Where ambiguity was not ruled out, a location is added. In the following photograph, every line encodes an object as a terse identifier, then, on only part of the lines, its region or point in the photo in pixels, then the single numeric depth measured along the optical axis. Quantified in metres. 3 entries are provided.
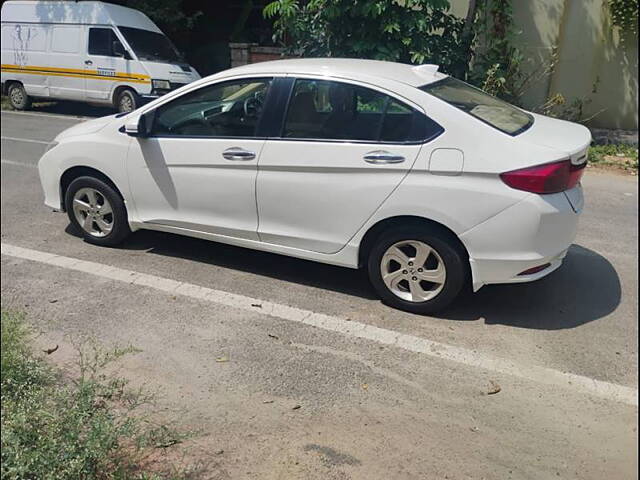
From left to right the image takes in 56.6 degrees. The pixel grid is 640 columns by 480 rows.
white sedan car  3.88
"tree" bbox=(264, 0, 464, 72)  9.66
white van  13.27
